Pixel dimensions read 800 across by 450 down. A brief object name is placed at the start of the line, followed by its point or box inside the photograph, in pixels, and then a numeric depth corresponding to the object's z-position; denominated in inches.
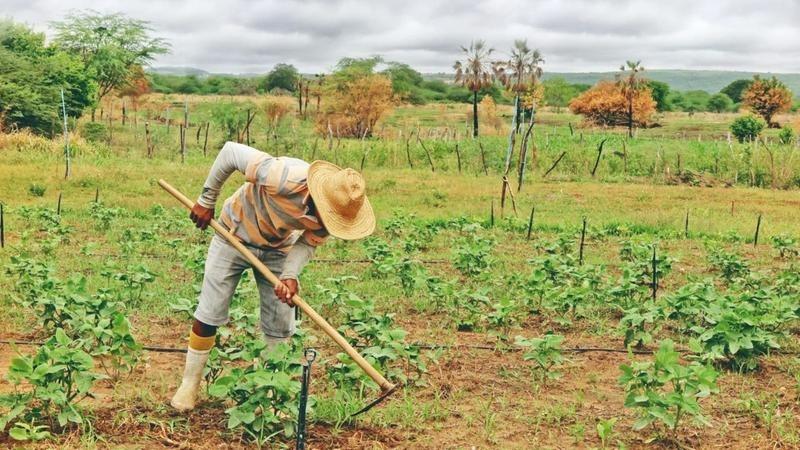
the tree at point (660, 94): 2390.5
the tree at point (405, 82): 2126.0
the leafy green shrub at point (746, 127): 1514.5
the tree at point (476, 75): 1747.0
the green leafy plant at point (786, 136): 1162.0
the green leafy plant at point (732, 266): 341.7
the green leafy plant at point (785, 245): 401.4
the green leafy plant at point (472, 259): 326.0
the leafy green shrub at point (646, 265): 311.7
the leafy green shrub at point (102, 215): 435.2
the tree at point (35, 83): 885.8
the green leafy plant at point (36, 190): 579.5
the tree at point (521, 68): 1775.3
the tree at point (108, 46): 1469.0
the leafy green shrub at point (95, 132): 959.6
